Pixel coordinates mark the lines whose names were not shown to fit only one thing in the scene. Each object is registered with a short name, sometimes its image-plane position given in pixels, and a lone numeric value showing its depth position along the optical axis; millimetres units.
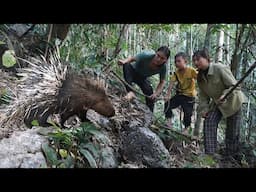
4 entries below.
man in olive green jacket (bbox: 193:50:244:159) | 1740
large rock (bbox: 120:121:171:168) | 1632
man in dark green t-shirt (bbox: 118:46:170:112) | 1945
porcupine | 1764
